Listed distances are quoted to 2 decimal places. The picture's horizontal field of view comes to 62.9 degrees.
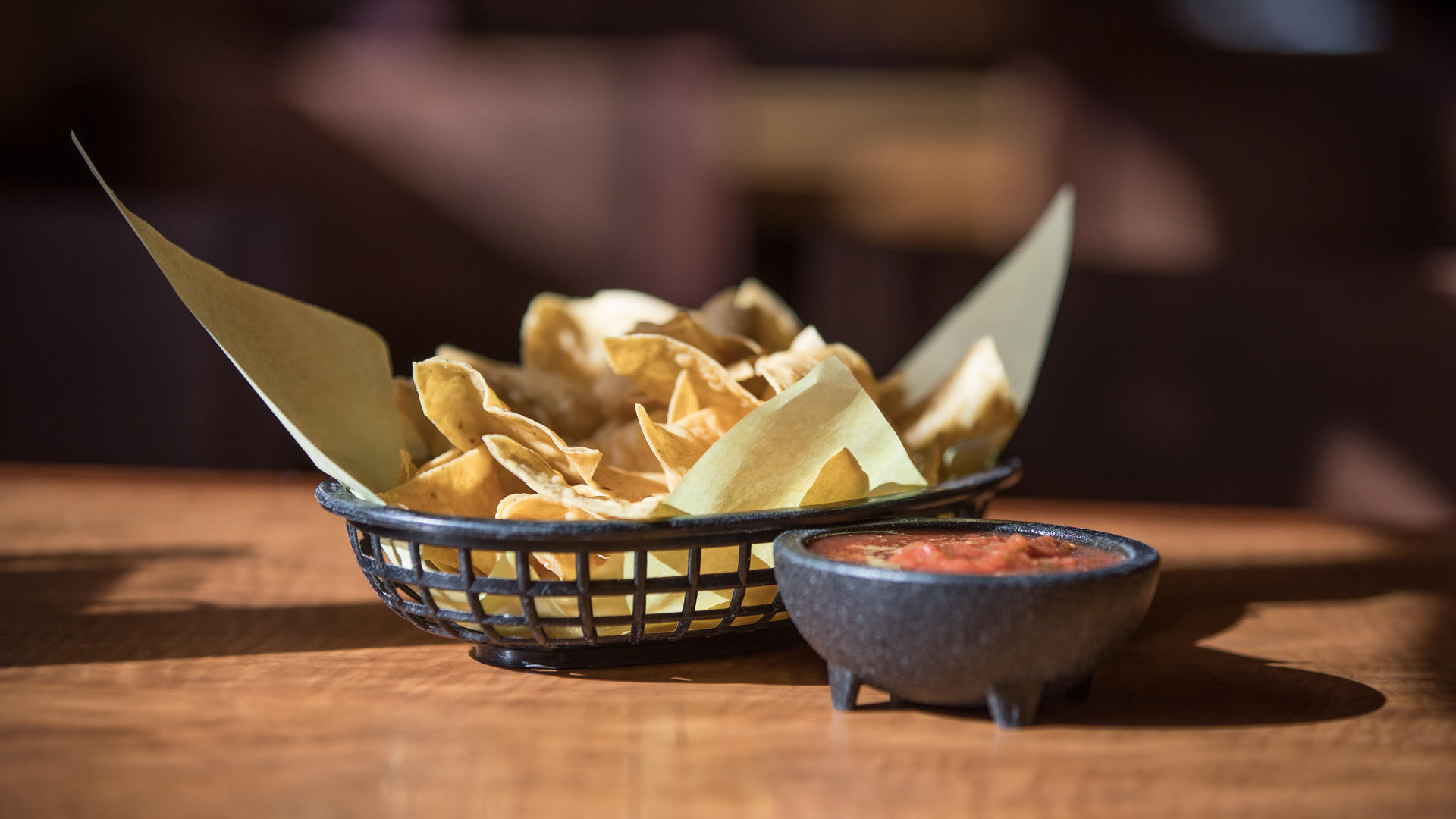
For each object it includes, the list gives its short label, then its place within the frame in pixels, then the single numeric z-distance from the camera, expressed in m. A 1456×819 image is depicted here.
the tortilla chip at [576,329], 0.90
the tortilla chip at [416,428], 0.78
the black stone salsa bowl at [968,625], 0.51
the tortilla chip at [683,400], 0.73
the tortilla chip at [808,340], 0.82
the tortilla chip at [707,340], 0.78
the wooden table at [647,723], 0.47
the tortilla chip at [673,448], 0.65
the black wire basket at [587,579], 0.58
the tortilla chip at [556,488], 0.62
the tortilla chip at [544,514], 0.62
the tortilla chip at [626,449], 0.76
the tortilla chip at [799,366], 0.71
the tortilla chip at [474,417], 0.67
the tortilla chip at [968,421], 0.81
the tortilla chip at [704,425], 0.71
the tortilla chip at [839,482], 0.64
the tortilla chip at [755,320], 0.91
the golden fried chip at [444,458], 0.70
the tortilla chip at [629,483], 0.71
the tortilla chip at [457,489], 0.67
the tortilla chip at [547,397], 0.77
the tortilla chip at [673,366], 0.72
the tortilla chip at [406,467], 0.71
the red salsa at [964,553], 0.55
